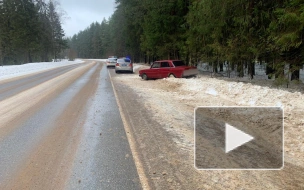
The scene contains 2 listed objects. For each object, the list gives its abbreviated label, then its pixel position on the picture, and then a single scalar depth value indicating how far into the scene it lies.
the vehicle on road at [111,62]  36.44
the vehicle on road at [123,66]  25.39
